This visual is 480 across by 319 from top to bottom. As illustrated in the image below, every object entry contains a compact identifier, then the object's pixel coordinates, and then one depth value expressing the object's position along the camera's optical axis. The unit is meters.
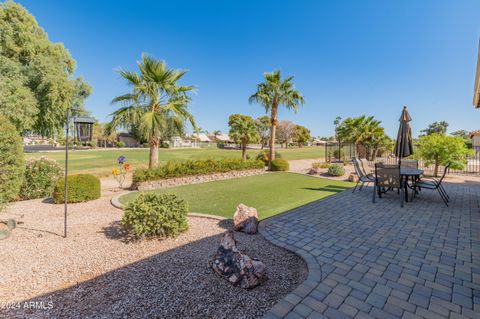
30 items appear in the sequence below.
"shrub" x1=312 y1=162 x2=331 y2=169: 12.77
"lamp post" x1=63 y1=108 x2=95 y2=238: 4.16
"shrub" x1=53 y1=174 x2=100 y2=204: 5.71
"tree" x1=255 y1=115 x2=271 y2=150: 54.84
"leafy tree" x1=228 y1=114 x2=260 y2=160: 17.16
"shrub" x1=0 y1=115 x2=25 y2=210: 3.90
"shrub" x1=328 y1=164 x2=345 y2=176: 10.99
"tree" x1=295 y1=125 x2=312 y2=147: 63.13
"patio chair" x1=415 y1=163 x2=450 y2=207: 5.77
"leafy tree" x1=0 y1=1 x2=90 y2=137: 9.58
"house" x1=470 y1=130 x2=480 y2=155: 26.03
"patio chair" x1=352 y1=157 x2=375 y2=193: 7.23
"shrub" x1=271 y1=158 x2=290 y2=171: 13.19
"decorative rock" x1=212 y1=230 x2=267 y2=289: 2.26
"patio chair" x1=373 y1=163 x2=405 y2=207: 5.65
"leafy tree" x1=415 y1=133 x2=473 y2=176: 9.30
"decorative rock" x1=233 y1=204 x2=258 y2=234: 3.76
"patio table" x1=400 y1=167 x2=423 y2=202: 5.75
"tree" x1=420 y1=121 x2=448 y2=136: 65.60
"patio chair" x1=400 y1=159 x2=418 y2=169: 8.42
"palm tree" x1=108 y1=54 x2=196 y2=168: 7.86
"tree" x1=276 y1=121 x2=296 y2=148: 59.47
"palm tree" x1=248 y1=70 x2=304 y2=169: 13.06
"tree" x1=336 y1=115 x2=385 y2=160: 20.07
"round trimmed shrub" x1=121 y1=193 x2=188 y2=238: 3.37
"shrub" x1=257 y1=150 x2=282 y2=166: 14.20
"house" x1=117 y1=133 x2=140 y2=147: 55.46
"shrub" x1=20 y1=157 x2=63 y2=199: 6.25
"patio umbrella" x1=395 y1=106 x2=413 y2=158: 6.14
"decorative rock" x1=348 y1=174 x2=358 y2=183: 9.70
